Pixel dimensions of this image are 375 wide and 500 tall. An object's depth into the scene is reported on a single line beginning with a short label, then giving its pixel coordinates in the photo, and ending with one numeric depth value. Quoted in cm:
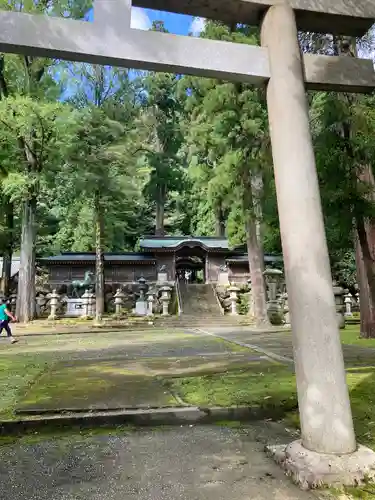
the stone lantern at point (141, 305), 1843
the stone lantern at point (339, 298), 1289
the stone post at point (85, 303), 1855
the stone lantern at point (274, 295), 1508
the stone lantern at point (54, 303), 1730
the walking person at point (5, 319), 1016
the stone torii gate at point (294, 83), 216
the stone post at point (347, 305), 1758
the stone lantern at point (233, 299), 1883
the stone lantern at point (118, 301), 1809
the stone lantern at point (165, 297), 1839
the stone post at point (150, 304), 1840
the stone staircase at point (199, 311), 1588
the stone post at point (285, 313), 1416
